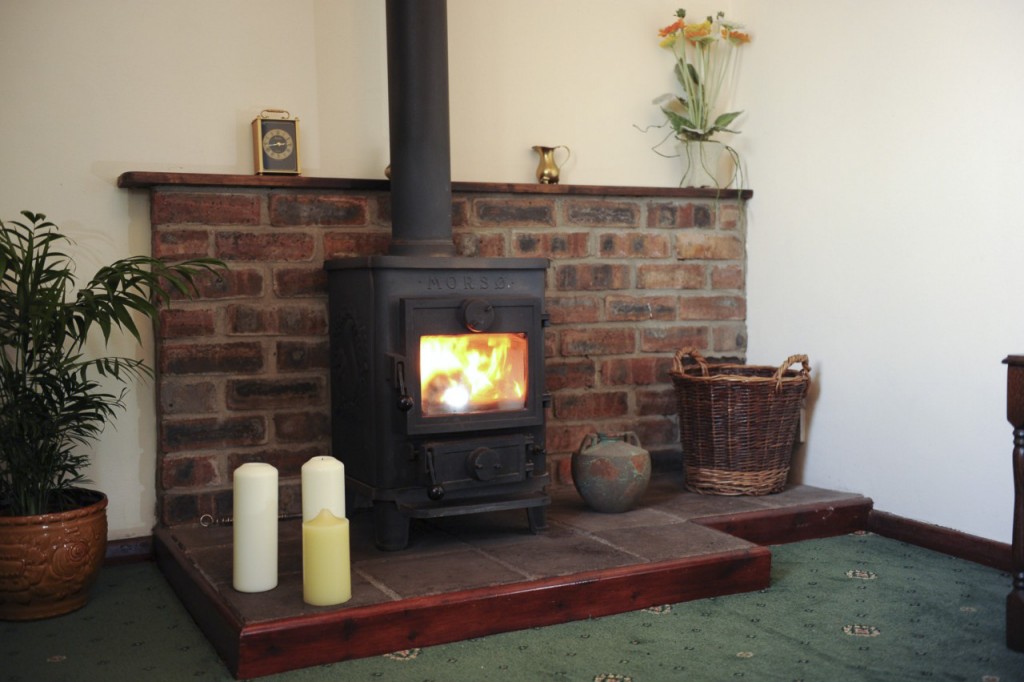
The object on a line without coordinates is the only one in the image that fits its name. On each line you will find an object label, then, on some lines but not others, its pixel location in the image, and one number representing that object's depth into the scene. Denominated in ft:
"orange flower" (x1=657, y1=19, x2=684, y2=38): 10.57
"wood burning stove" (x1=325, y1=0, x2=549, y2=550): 7.87
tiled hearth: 6.32
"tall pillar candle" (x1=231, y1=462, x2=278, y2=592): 6.77
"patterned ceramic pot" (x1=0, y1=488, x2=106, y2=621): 7.06
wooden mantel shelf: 8.48
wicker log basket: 9.45
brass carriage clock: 8.99
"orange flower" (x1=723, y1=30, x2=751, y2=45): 10.80
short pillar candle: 6.45
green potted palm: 7.09
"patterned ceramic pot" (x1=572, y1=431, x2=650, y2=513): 8.75
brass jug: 10.16
